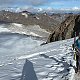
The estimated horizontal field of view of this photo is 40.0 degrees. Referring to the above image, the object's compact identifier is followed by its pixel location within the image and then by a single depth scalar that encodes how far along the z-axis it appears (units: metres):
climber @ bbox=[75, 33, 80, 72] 4.11
